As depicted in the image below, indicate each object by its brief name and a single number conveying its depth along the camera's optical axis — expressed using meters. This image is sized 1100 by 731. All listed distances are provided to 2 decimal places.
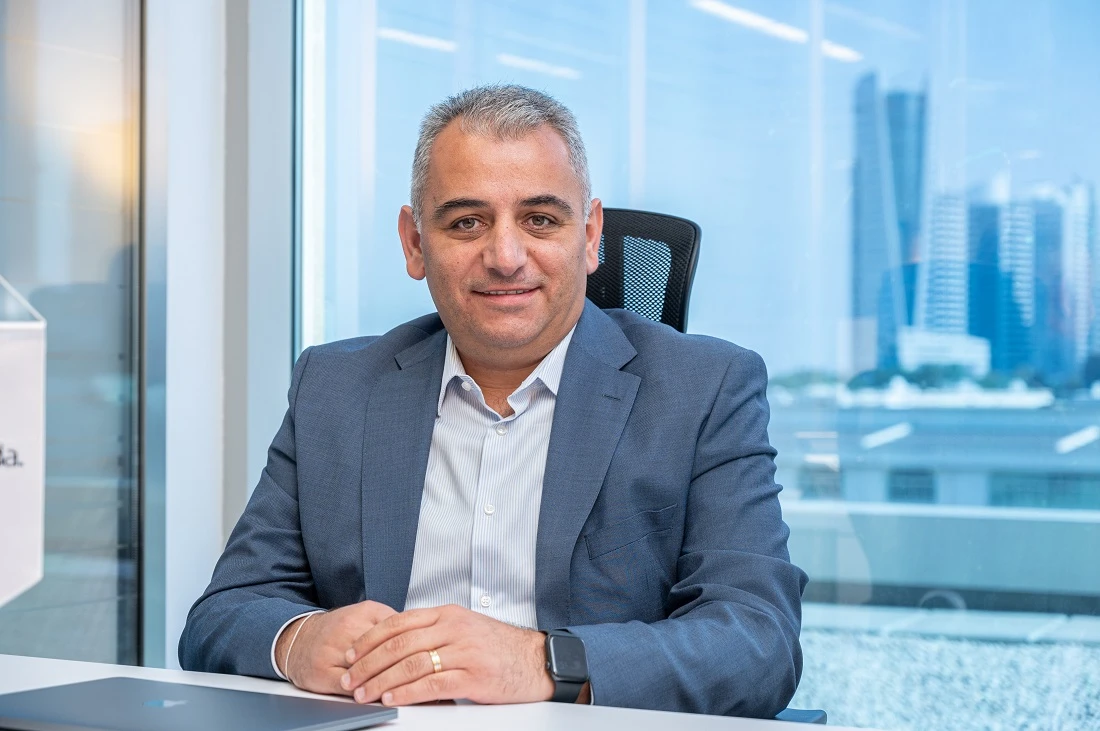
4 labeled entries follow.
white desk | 1.88
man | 2.20
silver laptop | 1.85
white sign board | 1.85
